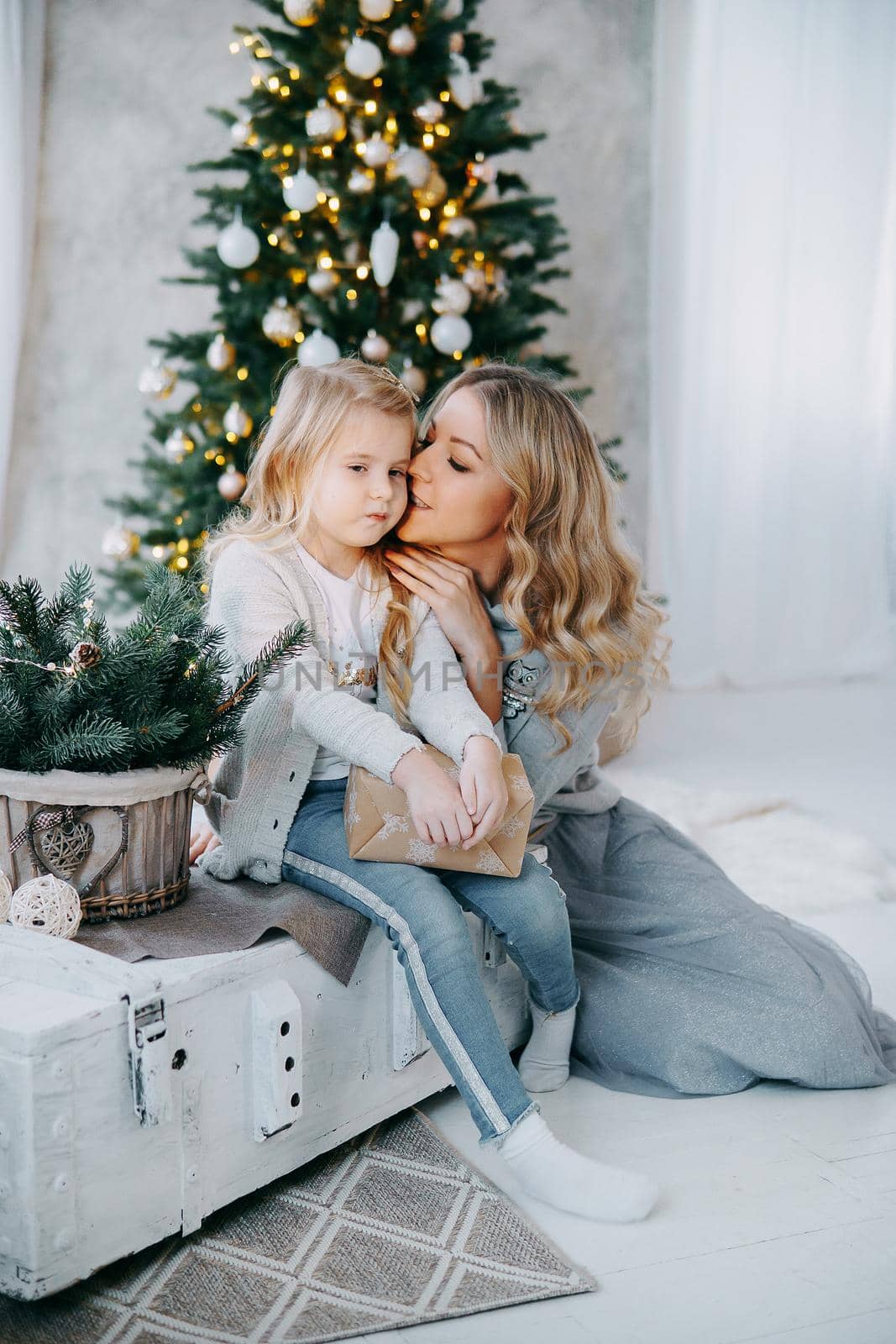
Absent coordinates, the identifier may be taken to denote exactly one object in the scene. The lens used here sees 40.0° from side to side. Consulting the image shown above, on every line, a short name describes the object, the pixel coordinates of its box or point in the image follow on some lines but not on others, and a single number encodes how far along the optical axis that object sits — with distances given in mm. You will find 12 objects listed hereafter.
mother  1687
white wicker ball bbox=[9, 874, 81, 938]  1264
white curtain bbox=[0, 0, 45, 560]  4031
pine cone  1283
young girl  1370
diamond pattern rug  1159
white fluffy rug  2459
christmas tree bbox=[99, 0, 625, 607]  3129
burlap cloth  1310
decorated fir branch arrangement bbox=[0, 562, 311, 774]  1303
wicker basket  1299
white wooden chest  1095
